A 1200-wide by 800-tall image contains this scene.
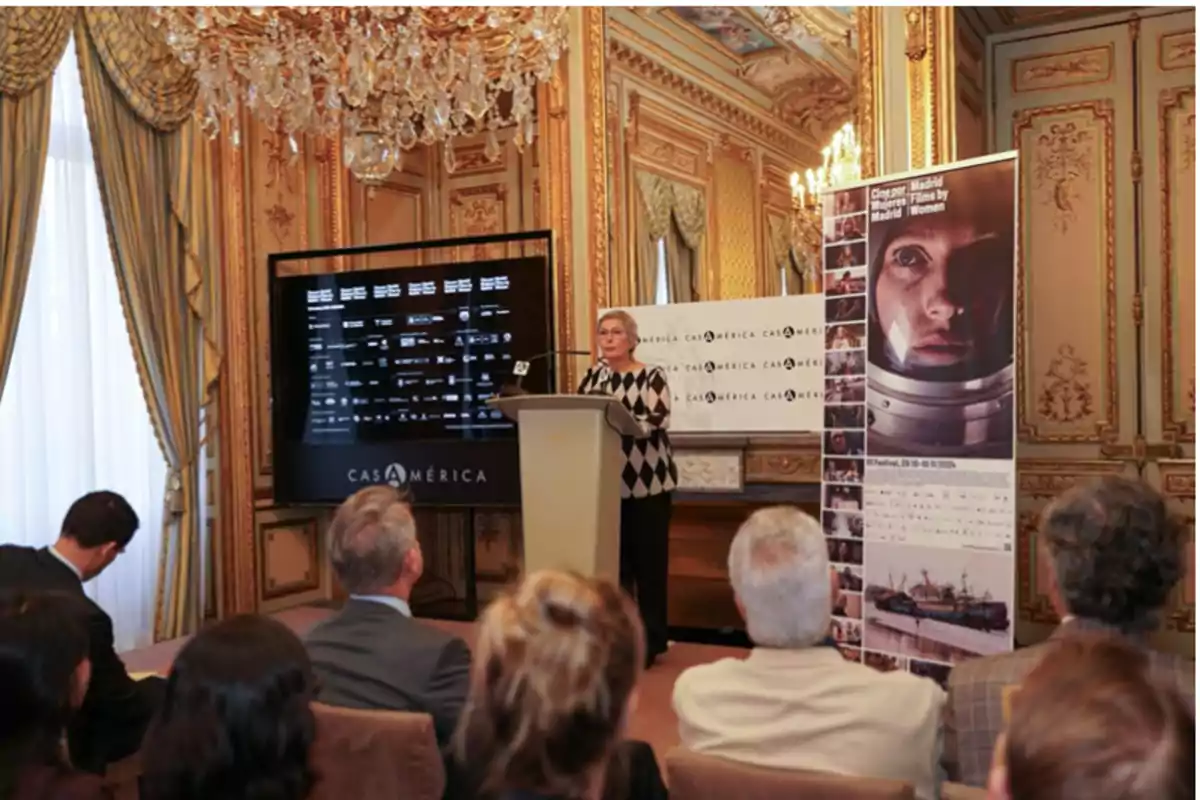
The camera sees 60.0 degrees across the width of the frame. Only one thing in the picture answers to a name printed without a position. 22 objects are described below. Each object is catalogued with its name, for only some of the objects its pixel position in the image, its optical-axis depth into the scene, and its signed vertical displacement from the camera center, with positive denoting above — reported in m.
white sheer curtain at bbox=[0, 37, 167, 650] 4.68 -0.04
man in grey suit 1.93 -0.49
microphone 4.30 +0.04
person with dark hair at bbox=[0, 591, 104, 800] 1.34 -0.41
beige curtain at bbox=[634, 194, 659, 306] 5.53 +0.65
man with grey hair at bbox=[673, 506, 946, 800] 1.55 -0.49
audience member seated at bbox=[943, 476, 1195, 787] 1.67 -0.36
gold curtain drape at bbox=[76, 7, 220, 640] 5.02 +0.76
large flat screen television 5.31 +0.04
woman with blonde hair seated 1.23 -0.37
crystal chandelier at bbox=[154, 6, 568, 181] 4.15 +1.36
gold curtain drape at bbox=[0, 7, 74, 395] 4.56 +1.15
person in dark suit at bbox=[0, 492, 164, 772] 2.60 -0.65
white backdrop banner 4.75 +0.09
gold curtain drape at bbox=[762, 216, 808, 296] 5.07 +0.56
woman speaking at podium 4.12 -0.37
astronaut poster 3.27 -0.13
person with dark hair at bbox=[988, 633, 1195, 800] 0.88 -0.31
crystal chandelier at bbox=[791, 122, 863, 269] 4.83 +0.93
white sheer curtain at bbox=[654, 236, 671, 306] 5.53 +0.53
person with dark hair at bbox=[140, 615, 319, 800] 1.24 -0.42
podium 3.79 -0.36
